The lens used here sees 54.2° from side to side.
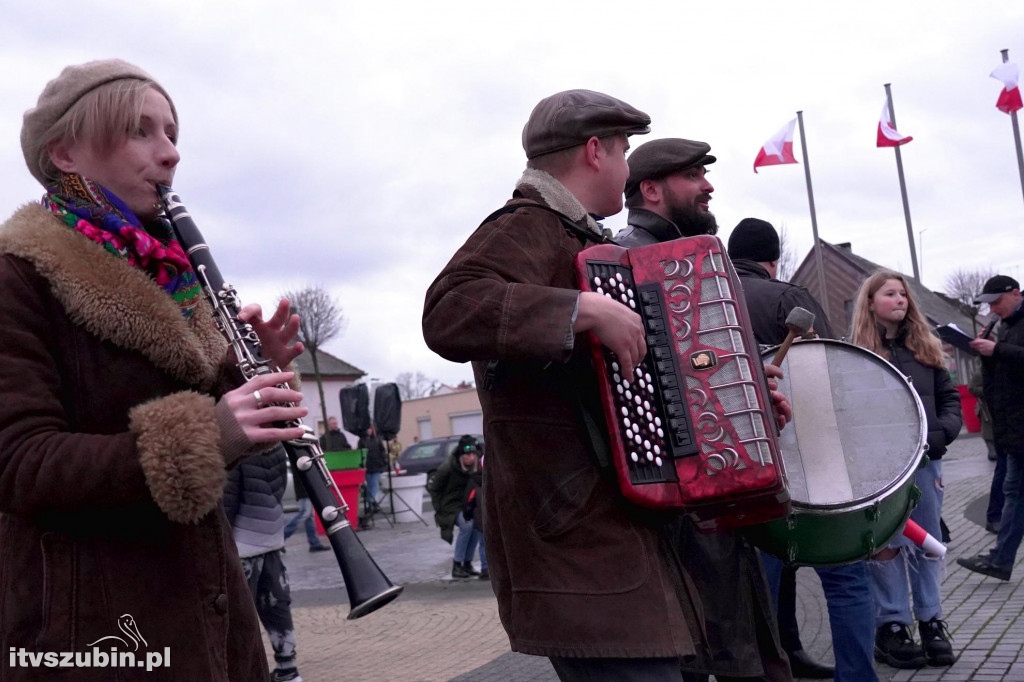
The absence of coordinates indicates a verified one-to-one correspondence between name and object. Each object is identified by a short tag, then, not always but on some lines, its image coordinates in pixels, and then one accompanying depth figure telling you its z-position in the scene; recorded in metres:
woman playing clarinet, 1.78
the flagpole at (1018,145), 20.95
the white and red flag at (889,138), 25.02
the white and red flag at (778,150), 23.36
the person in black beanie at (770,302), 4.77
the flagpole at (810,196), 30.77
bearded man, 4.09
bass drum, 3.35
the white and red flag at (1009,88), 20.36
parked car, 28.53
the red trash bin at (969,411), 22.67
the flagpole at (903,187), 27.77
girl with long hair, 5.42
